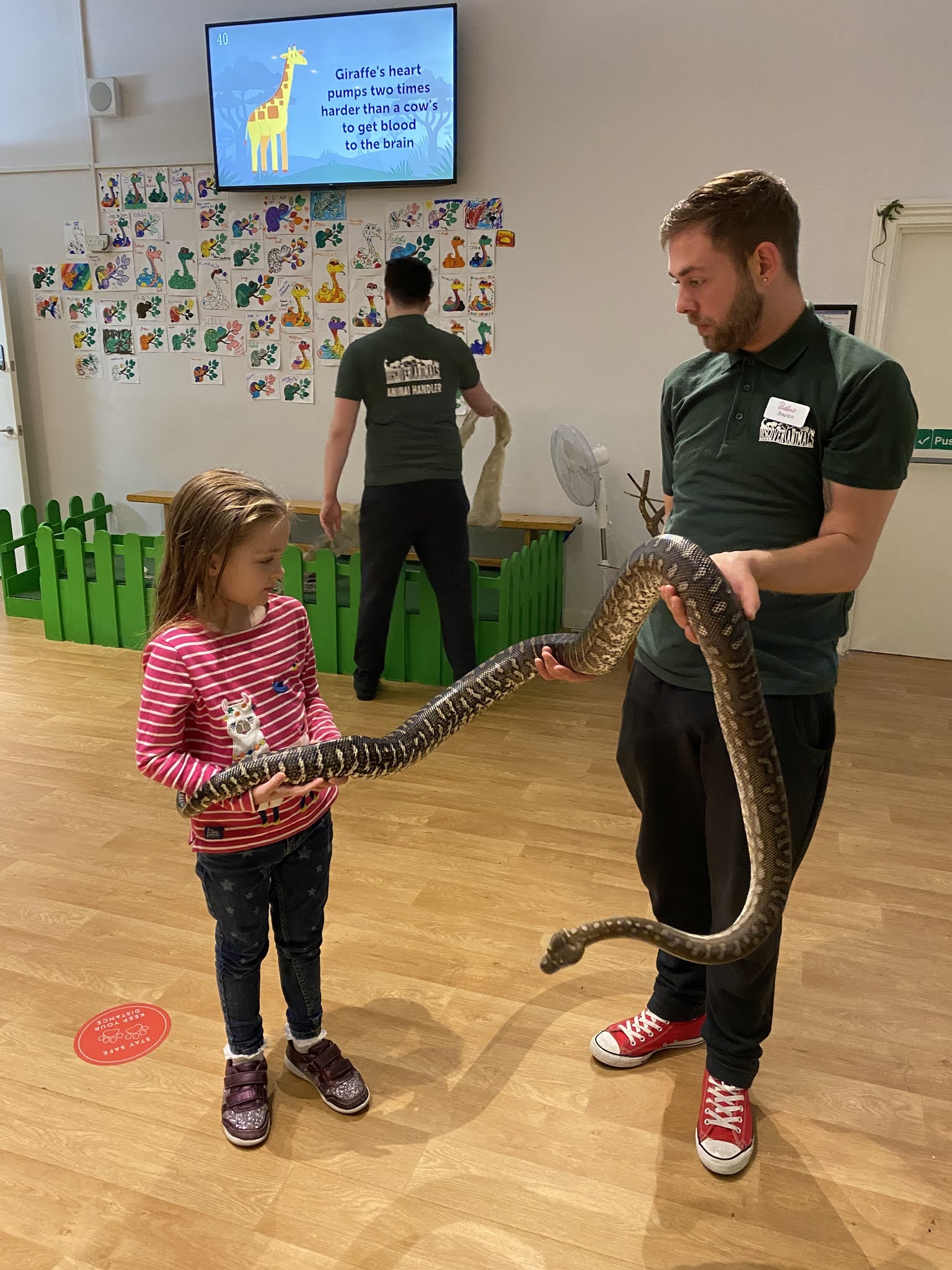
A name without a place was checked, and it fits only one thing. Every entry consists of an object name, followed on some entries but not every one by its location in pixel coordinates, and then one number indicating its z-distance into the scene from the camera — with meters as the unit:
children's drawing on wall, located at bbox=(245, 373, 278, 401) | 5.52
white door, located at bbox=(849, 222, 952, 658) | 4.48
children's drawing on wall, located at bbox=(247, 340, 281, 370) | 5.46
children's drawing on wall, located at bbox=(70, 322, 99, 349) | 5.82
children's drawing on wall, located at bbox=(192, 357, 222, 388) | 5.61
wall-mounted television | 4.71
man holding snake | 1.42
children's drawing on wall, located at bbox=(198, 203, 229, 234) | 5.36
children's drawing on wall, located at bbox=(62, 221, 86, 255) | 5.65
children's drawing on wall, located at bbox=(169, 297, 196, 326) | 5.57
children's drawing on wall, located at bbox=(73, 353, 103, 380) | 5.86
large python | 1.38
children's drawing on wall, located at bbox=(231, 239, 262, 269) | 5.36
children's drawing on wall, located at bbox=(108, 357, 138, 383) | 5.79
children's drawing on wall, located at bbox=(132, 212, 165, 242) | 5.50
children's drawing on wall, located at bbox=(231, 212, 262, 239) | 5.31
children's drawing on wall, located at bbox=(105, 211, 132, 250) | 5.55
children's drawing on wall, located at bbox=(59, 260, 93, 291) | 5.72
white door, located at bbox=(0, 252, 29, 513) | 5.71
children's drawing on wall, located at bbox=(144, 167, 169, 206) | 5.42
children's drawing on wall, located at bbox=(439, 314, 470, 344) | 5.13
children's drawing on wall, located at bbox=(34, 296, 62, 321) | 5.84
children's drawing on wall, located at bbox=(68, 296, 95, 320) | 5.77
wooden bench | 4.96
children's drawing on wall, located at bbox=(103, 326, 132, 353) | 5.75
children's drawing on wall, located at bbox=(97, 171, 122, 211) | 5.51
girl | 1.58
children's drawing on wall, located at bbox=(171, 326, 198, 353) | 5.61
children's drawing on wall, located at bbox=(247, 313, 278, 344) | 5.42
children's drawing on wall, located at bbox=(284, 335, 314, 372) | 5.40
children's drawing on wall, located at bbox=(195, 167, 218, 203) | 5.33
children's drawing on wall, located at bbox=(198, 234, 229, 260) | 5.40
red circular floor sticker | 2.00
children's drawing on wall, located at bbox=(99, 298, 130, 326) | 5.71
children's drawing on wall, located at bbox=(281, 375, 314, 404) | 5.46
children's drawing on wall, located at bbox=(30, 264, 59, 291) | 5.79
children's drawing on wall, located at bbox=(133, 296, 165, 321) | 5.63
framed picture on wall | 4.53
